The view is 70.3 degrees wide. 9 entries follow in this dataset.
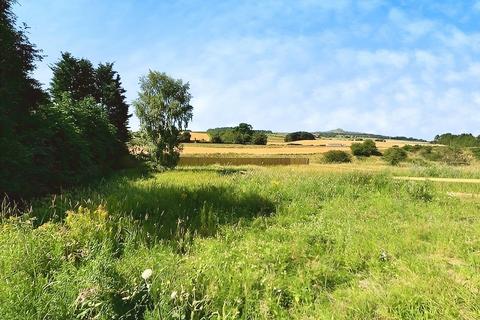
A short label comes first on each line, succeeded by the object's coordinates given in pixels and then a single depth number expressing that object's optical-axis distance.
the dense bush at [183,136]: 37.71
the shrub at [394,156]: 61.93
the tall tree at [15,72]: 12.38
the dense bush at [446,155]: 57.07
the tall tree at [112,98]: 38.78
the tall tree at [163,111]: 36.03
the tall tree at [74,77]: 36.50
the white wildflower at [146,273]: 3.02
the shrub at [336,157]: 63.75
